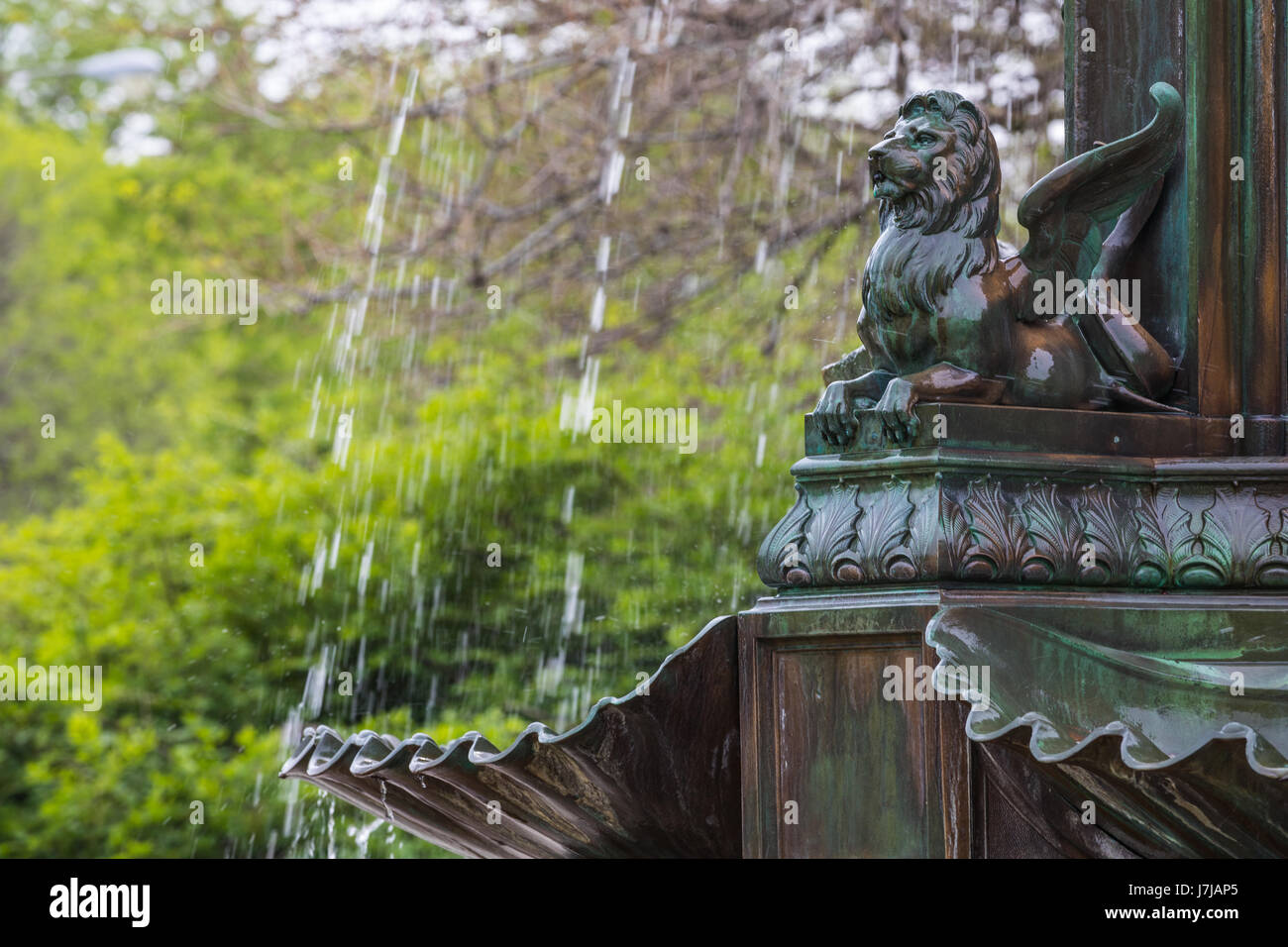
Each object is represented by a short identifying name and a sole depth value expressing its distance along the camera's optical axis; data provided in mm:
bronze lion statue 6840
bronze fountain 6191
